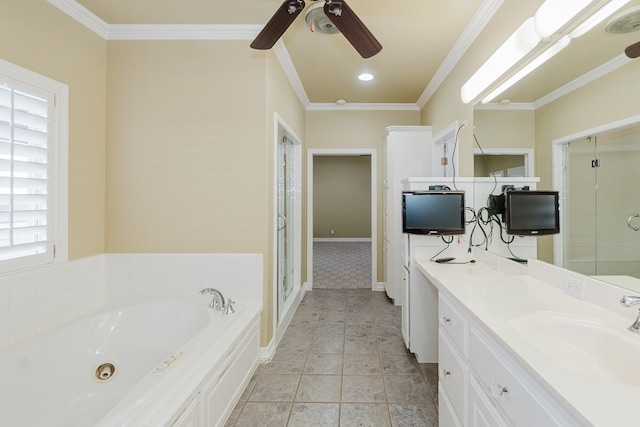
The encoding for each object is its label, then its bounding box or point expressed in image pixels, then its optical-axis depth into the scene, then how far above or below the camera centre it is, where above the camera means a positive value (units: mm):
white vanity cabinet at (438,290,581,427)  773 -587
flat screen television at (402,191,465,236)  2164 +12
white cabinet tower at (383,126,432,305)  3387 +634
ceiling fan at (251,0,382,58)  1466 +1074
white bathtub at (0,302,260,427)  1190 -831
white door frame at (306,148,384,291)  4027 +288
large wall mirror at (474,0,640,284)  1058 +316
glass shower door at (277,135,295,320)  2777 -66
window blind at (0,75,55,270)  1535 +248
